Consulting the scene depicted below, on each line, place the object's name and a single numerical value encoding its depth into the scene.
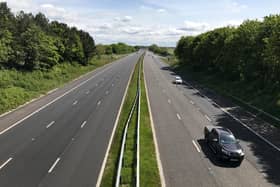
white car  39.33
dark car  13.50
